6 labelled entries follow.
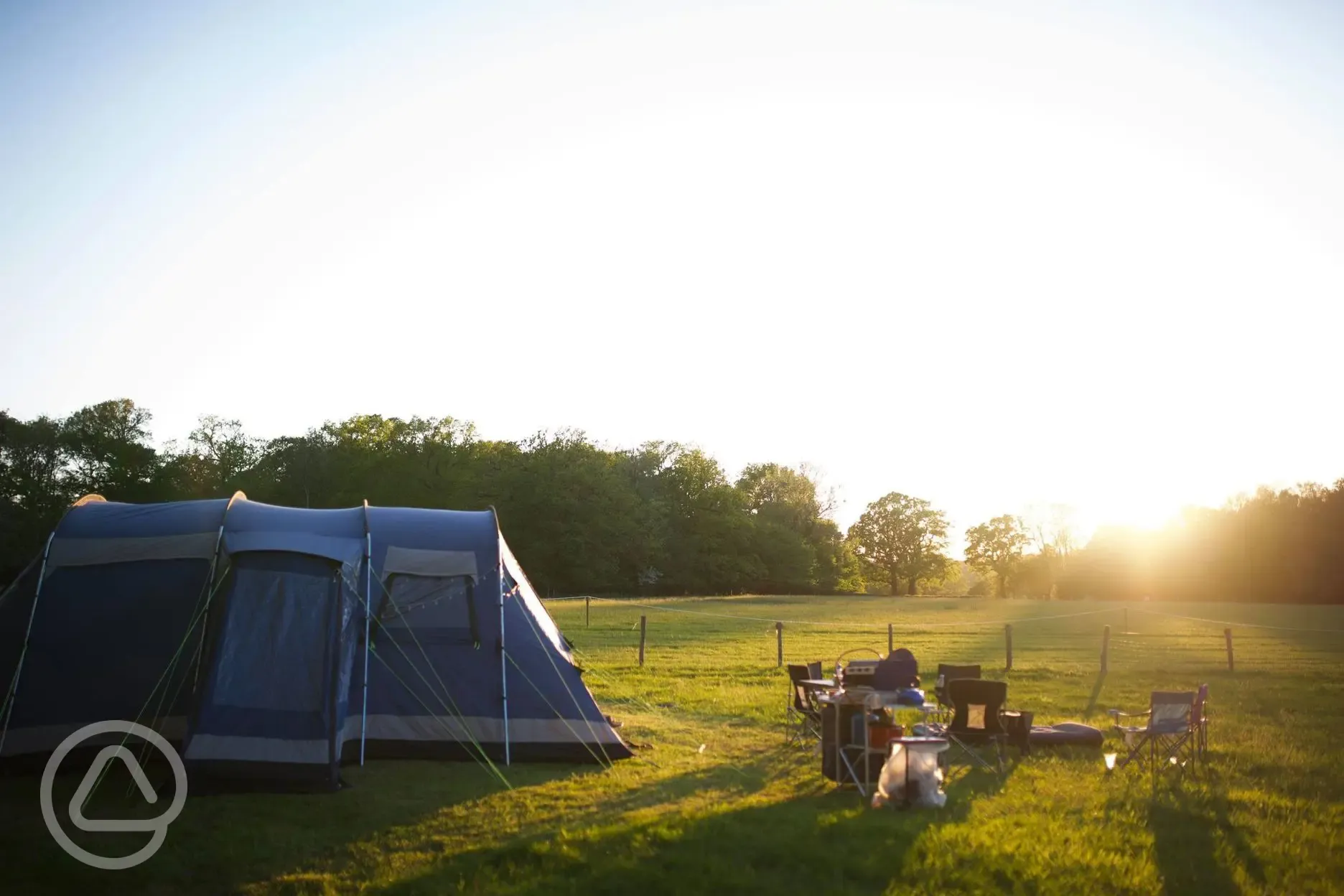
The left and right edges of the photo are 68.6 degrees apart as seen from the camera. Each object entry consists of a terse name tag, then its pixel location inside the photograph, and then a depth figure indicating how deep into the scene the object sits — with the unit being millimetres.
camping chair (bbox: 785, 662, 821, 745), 12531
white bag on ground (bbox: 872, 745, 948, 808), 9156
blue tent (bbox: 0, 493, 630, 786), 10023
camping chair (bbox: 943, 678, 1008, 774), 11320
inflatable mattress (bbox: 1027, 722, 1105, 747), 12188
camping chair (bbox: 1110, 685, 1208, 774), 10781
